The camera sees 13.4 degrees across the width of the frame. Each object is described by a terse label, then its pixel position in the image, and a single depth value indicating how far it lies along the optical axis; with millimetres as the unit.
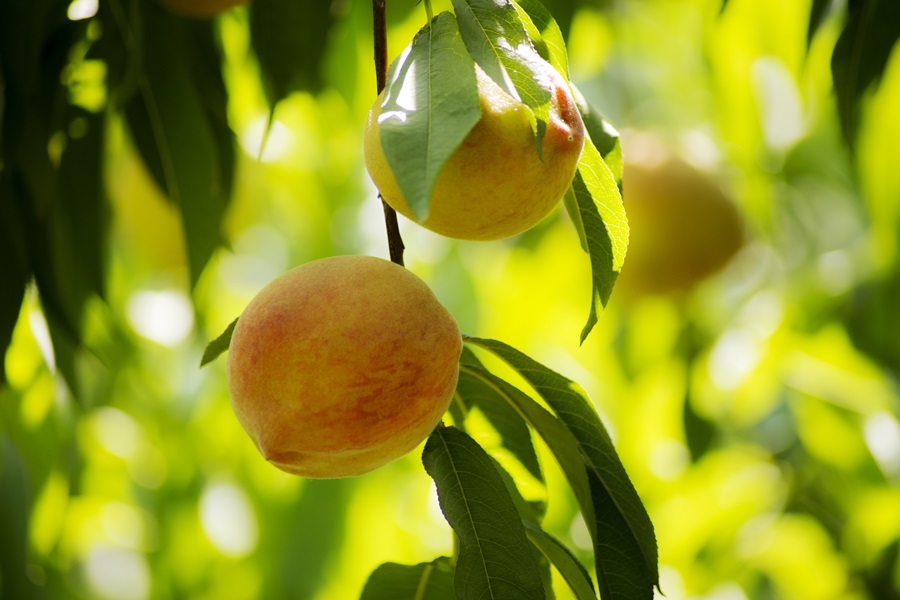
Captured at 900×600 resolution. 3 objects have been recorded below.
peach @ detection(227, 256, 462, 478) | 1090
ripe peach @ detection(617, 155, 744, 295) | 1933
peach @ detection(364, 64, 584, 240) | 1071
